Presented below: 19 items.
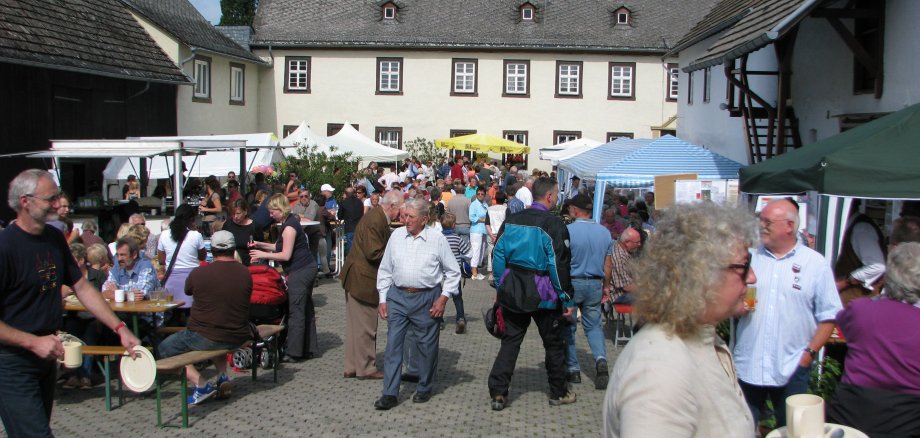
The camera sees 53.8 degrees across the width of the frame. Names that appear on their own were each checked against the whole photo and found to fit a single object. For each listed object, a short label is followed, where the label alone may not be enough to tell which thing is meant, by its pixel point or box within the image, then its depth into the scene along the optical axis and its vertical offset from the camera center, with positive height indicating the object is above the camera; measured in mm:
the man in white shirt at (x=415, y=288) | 7824 -1078
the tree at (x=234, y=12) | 65125 +10678
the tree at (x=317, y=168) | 21750 -156
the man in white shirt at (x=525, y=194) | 18573 -572
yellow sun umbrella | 31406 +757
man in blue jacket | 7426 -935
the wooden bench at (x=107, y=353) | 7629 -1647
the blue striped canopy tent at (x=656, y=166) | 14109 +72
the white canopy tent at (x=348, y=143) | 24000 +511
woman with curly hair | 2389 -467
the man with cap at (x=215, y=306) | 7734 -1257
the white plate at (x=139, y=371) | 5827 -1388
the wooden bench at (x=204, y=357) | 7113 -1667
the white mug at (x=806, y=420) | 2887 -788
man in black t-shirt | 4719 -800
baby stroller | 9320 -1488
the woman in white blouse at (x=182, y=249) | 9664 -1029
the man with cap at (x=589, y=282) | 8766 -1102
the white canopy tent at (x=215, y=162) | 20828 -66
